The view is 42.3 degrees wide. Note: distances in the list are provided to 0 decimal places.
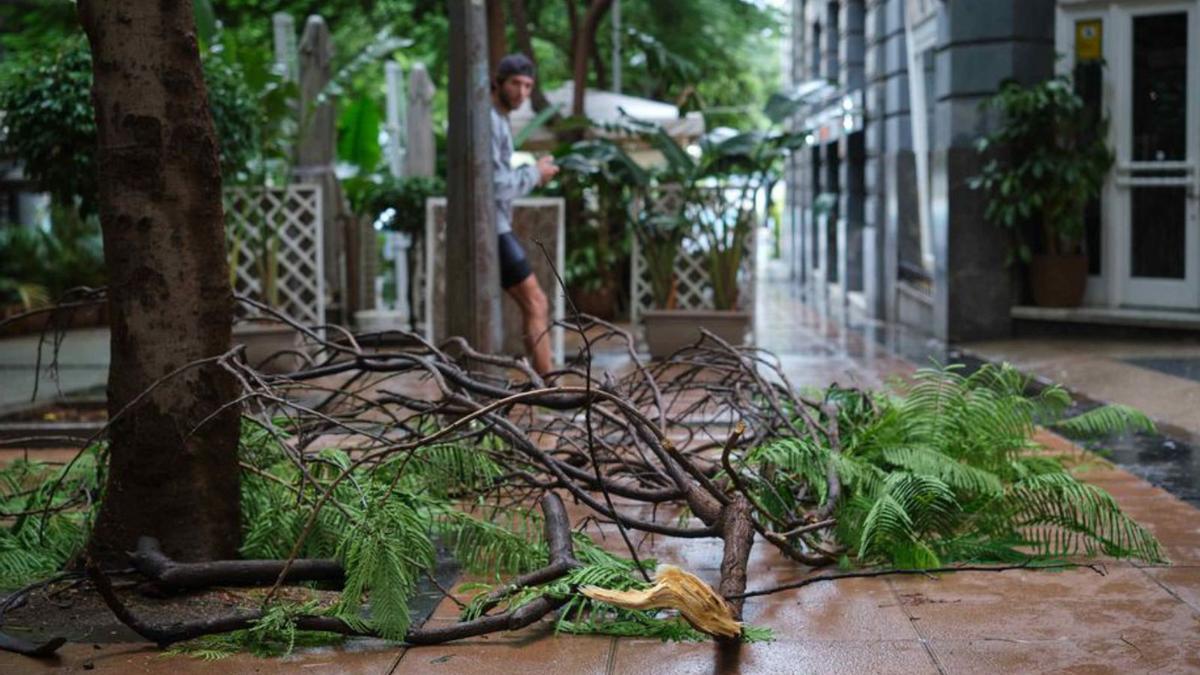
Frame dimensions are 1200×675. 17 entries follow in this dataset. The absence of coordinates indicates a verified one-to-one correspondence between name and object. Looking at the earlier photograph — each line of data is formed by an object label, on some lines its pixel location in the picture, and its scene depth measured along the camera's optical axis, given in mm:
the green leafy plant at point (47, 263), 17938
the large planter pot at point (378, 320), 16062
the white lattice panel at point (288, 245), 12820
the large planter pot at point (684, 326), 12438
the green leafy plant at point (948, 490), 4891
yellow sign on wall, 13852
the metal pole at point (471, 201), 8297
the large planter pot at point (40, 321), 17328
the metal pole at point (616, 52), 21797
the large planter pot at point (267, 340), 11109
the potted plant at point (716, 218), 12625
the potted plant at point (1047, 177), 13414
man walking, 9367
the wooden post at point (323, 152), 15555
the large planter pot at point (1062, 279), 13820
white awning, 17172
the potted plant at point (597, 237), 14820
